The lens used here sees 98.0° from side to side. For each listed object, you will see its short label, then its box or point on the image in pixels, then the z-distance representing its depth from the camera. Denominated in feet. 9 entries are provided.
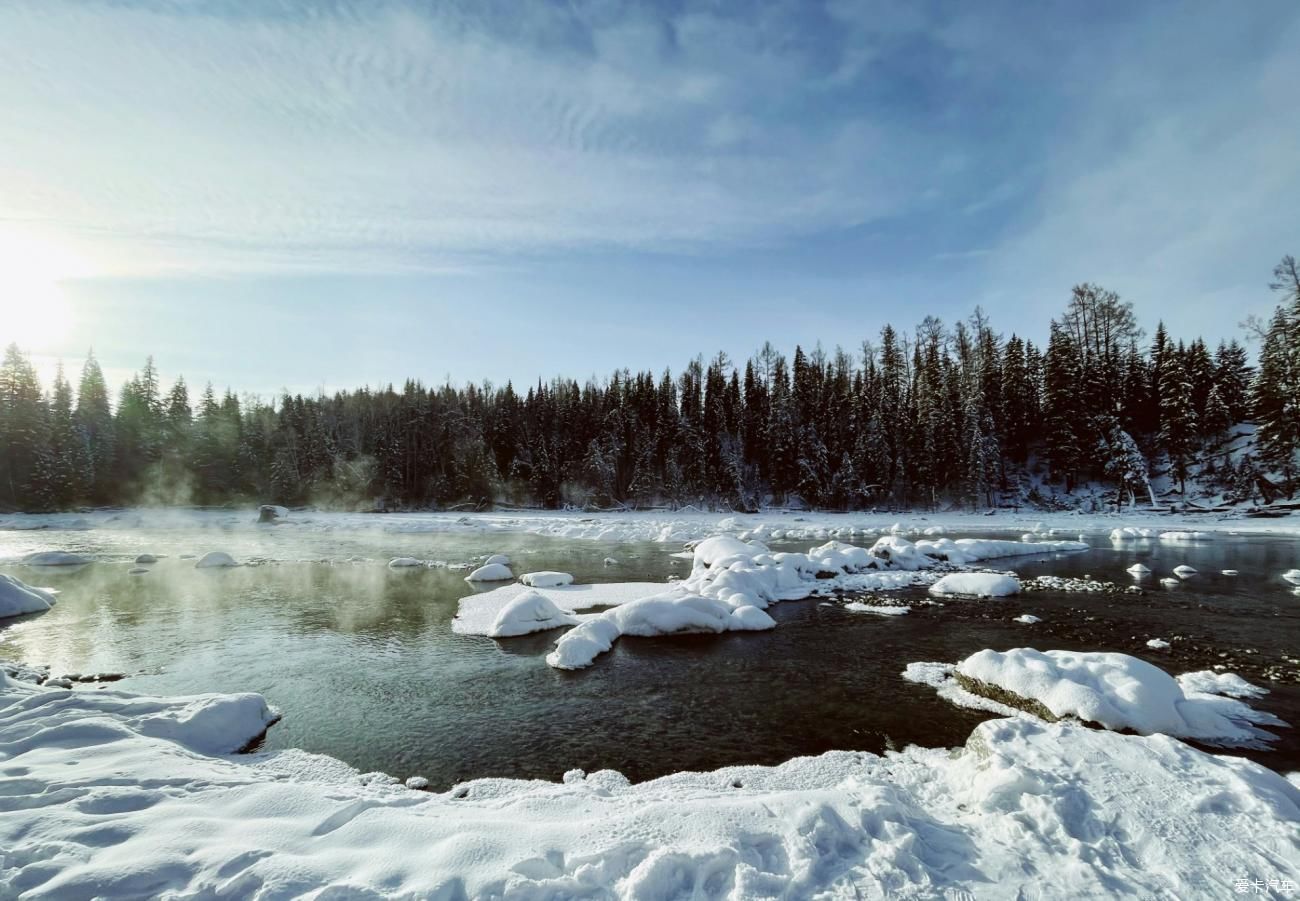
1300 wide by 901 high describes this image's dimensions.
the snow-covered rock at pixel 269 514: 178.83
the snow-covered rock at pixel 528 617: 48.39
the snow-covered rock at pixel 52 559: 89.04
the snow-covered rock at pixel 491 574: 73.36
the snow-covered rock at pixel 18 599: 55.67
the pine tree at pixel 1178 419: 152.56
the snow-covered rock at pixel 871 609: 54.74
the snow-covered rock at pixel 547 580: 68.90
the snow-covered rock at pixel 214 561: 86.69
